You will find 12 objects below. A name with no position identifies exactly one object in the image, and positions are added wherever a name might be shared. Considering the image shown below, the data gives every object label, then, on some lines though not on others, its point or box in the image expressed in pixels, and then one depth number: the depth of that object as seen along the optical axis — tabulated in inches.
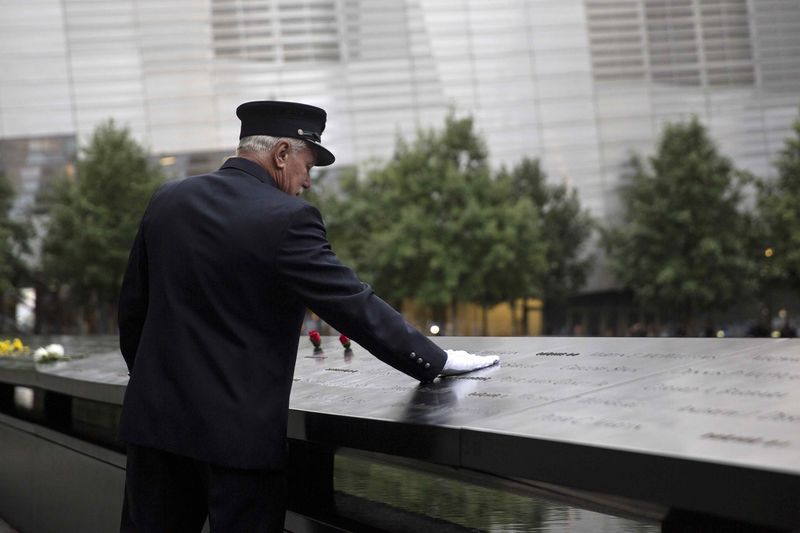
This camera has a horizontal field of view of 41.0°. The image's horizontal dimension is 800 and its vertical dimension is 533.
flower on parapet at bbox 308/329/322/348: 215.2
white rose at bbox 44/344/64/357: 312.4
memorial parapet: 80.0
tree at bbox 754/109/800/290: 1389.0
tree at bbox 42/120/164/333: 1583.4
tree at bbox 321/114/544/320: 1432.1
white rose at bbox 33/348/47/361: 311.6
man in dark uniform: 121.0
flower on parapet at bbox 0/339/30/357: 381.1
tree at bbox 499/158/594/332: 1967.3
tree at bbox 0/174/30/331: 1829.5
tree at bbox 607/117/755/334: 1563.7
